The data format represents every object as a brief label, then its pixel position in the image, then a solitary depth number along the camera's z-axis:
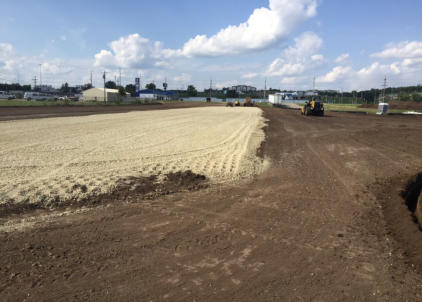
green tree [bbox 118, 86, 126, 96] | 105.06
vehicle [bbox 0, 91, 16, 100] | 79.68
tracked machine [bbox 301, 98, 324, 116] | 39.73
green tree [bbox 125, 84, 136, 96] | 147.00
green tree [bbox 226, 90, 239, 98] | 161.00
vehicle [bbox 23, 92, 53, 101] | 83.88
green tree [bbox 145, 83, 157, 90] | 165.00
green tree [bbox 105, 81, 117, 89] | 172.24
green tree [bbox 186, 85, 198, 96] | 168.88
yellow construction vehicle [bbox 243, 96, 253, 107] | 73.81
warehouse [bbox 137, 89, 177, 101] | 132.55
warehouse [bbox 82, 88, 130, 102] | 94.26
